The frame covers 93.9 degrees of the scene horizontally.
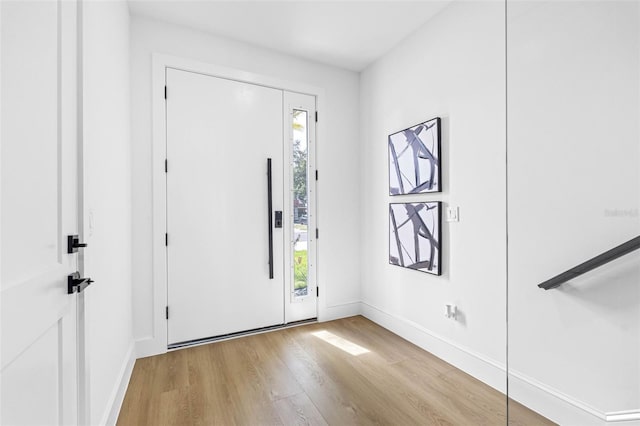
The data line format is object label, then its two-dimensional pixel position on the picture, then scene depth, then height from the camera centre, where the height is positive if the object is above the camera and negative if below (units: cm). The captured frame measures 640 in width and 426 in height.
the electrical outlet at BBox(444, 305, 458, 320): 222 -76
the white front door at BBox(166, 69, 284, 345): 251 +5
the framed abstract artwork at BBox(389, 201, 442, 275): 236 -21
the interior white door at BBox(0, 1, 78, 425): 71 +0
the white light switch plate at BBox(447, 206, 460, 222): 222 -3
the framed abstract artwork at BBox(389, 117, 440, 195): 236 +44
